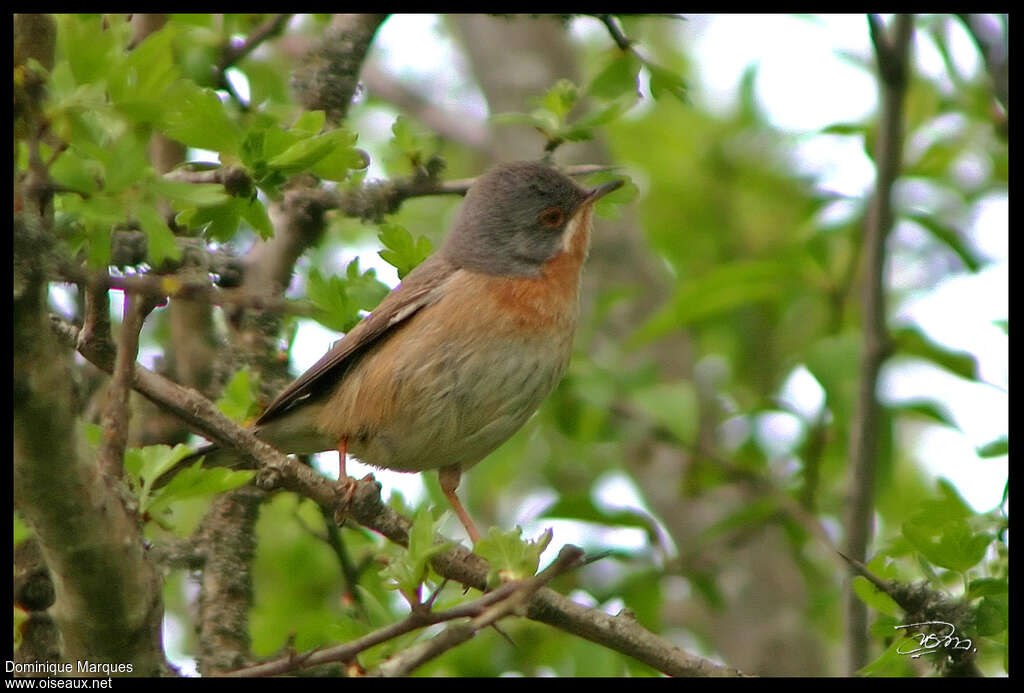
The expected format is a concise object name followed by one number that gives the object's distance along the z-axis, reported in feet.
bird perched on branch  36.14
